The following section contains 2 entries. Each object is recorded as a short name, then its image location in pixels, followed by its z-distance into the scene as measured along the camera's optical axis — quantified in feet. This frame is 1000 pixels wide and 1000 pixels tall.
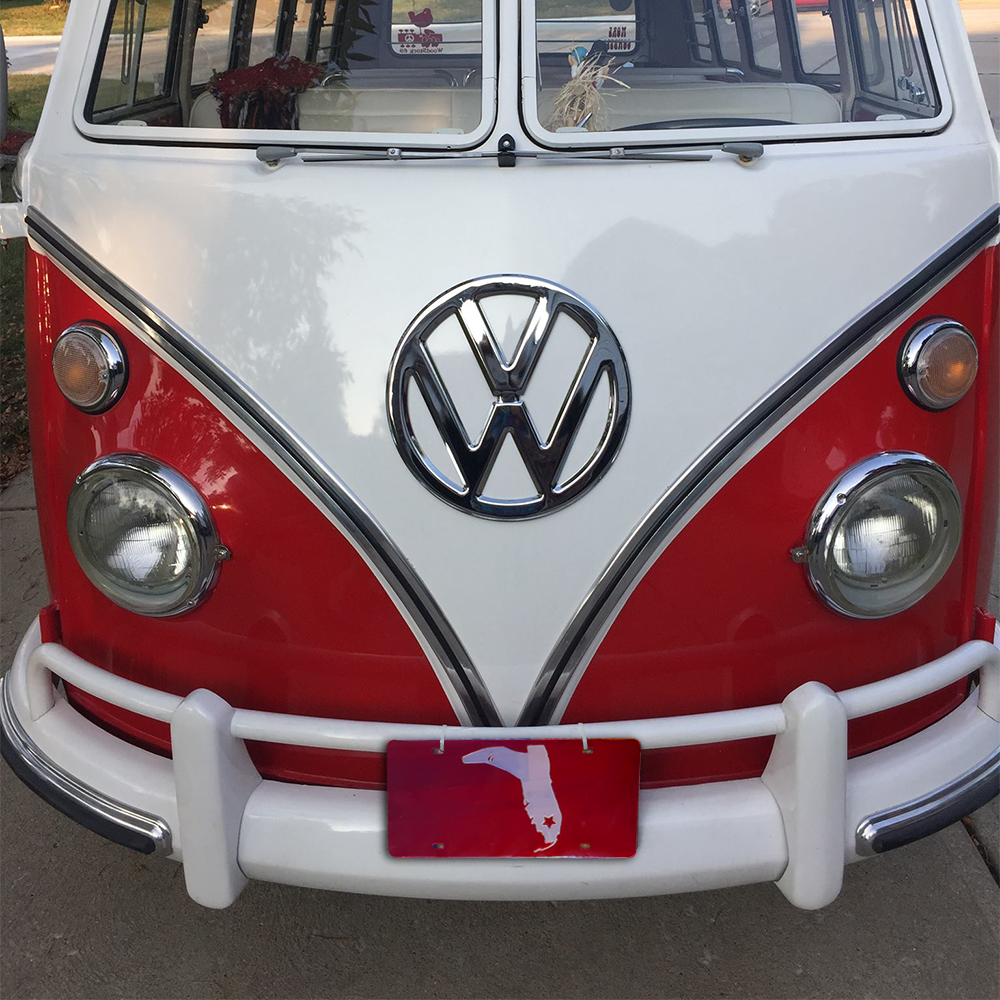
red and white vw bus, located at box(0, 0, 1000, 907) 5.12
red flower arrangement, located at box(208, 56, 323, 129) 6.47
